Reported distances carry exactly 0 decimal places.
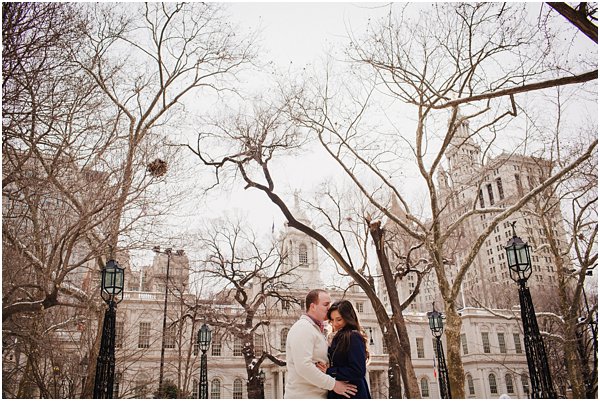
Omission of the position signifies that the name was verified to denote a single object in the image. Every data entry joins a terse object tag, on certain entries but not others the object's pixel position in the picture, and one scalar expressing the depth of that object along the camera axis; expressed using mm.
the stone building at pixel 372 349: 28984
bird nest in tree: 9445
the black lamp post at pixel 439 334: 13648
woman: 3076
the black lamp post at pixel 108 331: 7073
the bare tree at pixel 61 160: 6266
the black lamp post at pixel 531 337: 6920
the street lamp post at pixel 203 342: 14320
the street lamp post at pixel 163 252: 10074
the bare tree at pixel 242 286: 18203
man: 2990
